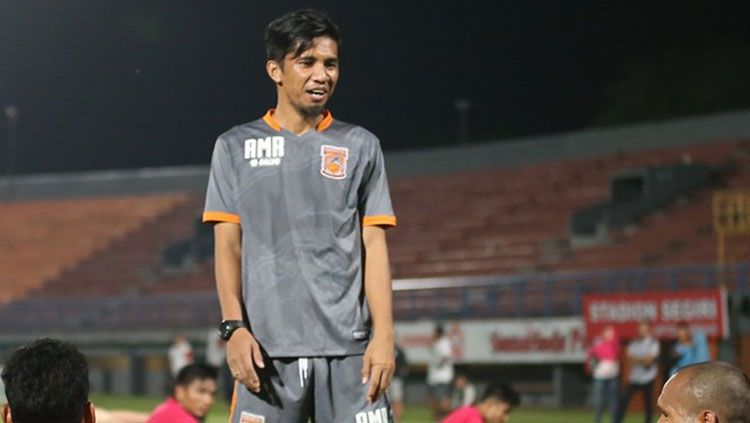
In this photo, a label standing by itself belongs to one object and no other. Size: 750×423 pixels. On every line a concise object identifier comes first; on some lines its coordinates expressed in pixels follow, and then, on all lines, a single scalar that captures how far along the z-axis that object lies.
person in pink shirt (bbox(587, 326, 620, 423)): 21.19
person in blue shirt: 18.55
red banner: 22.58
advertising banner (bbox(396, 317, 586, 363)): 24.95
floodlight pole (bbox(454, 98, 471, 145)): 51.27
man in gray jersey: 4.67
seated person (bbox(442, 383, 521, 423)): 10.84
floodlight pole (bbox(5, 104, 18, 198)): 28.80
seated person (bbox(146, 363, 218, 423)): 8.87
